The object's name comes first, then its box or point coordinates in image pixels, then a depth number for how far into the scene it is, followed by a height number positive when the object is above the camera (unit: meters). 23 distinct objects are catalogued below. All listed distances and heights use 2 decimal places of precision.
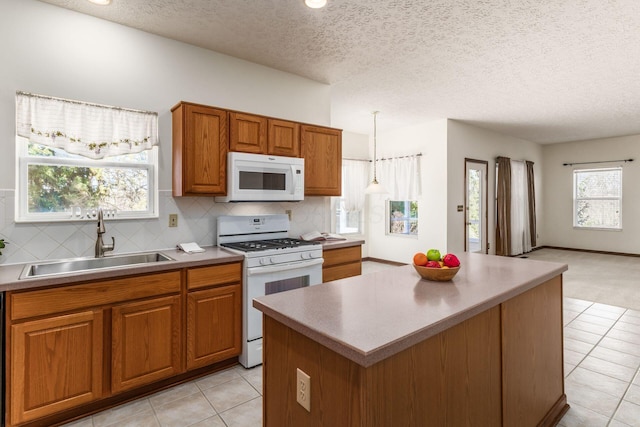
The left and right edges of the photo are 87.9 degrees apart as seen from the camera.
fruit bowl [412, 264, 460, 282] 1.71 -0.29
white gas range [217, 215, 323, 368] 2.69 -0.37
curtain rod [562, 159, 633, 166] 7.39 +1.29
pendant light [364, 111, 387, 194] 5.45 +0.47
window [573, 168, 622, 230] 7.59 +0.44
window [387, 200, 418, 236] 6.53 +0.00
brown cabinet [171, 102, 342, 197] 2.74 +0.70
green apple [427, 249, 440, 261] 1.80 -0.21
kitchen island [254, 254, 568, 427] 1.05 -0.51
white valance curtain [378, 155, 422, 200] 6.30 +0.81
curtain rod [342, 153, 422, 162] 6.25 +1.20
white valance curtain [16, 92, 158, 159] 2.34 +0.71
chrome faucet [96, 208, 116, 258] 2.48 -0.17
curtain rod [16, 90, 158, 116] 2.34 +0.89
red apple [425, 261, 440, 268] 1.77 -0.25
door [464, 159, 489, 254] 6.30 +0.20
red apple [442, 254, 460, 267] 1.75 -0.23
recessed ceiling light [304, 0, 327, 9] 2.42 +1.58
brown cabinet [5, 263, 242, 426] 1.85 -0.78
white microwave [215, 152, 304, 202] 2.94 +0.37
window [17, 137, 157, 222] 2.41 +0.27
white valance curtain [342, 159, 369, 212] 6.74 +0.71
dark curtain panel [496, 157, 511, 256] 6.89 +0.19
